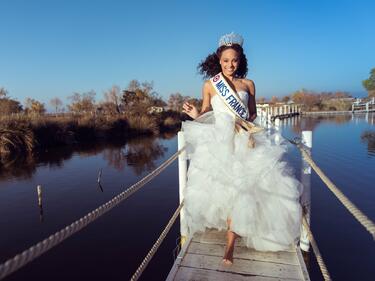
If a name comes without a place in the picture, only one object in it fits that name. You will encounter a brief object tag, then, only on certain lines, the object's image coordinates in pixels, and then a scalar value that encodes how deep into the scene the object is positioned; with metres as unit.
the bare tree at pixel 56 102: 45.11
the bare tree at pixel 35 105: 38.37
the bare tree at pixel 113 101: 32.62
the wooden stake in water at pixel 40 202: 8.88
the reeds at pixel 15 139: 16.28
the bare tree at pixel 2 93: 32.47
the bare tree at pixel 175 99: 49.80
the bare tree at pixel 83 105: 39.66
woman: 2.11
